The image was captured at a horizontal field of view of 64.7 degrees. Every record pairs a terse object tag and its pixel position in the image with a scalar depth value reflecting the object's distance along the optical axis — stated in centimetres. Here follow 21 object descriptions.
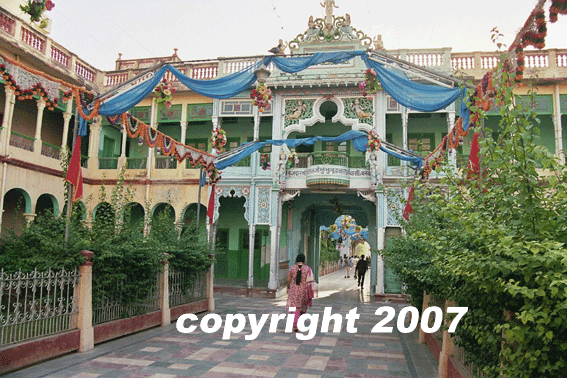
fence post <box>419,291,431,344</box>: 845
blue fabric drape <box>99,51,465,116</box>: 843
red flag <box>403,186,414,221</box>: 964
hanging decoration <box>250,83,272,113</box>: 971
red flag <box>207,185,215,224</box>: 1424
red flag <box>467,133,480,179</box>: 561
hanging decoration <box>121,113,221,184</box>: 1103
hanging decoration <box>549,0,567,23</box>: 506
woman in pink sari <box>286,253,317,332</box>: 962
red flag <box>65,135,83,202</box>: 866
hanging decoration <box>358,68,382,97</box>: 941
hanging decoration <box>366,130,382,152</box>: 1270
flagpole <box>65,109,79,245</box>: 768
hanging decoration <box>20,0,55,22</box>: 716
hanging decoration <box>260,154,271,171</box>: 1688
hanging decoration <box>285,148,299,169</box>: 1707
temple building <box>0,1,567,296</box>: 1605
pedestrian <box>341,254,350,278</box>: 3041
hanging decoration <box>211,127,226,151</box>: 1318
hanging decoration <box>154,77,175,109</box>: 994
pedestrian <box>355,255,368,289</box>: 1880
